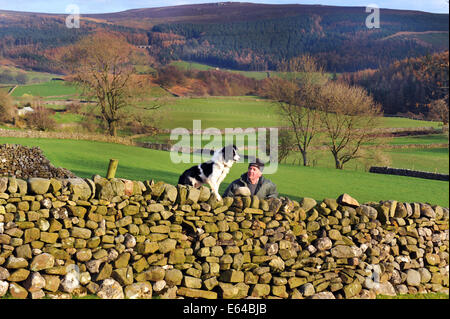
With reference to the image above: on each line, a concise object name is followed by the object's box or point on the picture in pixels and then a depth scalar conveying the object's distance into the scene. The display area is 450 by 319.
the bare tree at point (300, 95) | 28.75
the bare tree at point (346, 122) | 26.41
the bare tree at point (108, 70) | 21.75
